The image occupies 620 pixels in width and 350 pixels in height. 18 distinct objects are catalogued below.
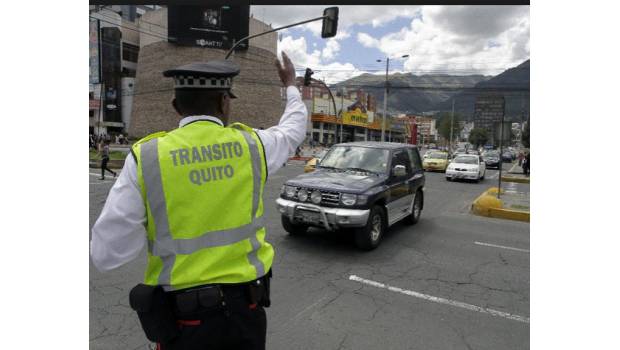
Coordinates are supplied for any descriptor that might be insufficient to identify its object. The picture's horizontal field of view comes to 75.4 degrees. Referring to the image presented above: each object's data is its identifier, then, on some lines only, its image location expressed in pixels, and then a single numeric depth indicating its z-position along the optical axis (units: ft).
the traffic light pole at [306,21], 40.67
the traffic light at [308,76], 46.80
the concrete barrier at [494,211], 31.32
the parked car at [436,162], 79.82
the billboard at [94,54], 161.79
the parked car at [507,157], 152.35
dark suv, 19.40
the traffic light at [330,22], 40.91
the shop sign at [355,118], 245.65
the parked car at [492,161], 106.93
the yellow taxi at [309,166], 62.58
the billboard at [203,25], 164.45
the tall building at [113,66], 163.53
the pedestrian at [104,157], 51.24
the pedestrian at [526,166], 80.80
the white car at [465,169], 62.44
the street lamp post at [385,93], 115.29
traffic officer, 5.26
